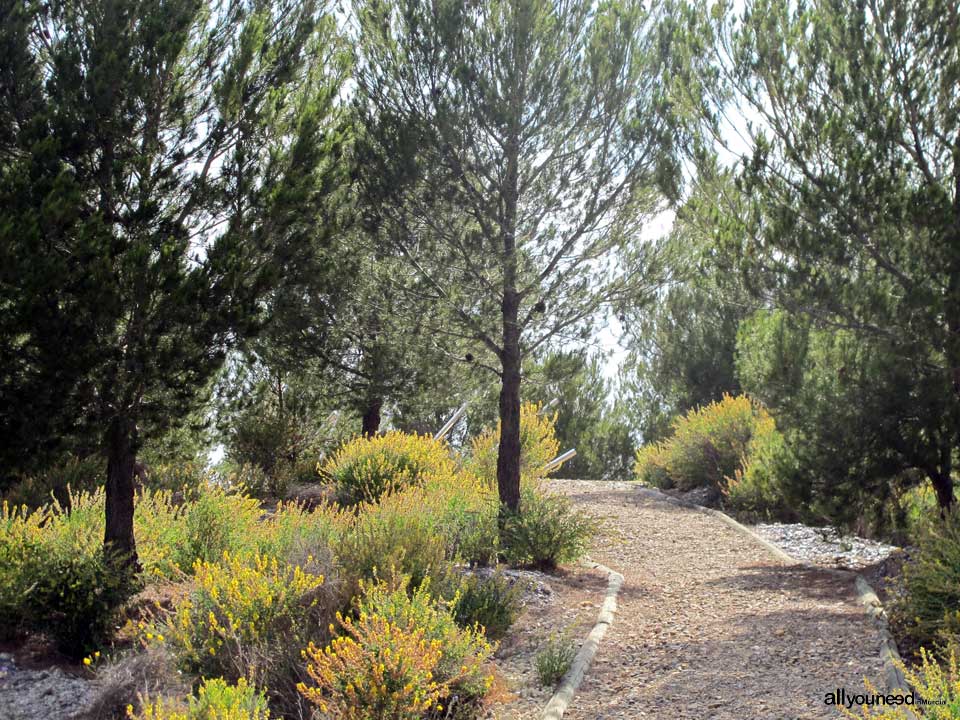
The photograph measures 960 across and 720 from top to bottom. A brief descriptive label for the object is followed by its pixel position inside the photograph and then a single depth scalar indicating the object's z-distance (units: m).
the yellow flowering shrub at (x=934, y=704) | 3.93
